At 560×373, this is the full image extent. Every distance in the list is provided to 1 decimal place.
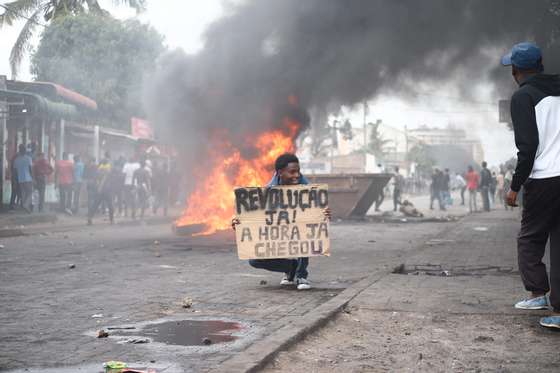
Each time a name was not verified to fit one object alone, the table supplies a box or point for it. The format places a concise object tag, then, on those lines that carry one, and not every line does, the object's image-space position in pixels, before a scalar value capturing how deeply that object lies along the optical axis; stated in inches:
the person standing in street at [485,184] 1029.2
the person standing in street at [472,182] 1029.2
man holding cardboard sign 263.4
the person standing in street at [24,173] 693.9
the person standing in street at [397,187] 1055.6
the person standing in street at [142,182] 823.1
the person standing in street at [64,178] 811.4
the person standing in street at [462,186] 1392.7
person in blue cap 182.2
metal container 792.9
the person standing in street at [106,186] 720.3
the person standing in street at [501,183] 1130.7
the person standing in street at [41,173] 734.5
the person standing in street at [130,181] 823.7
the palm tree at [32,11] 946.7
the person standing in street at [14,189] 700.7
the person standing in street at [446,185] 1122.0
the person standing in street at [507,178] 985.7
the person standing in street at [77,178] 861.2
